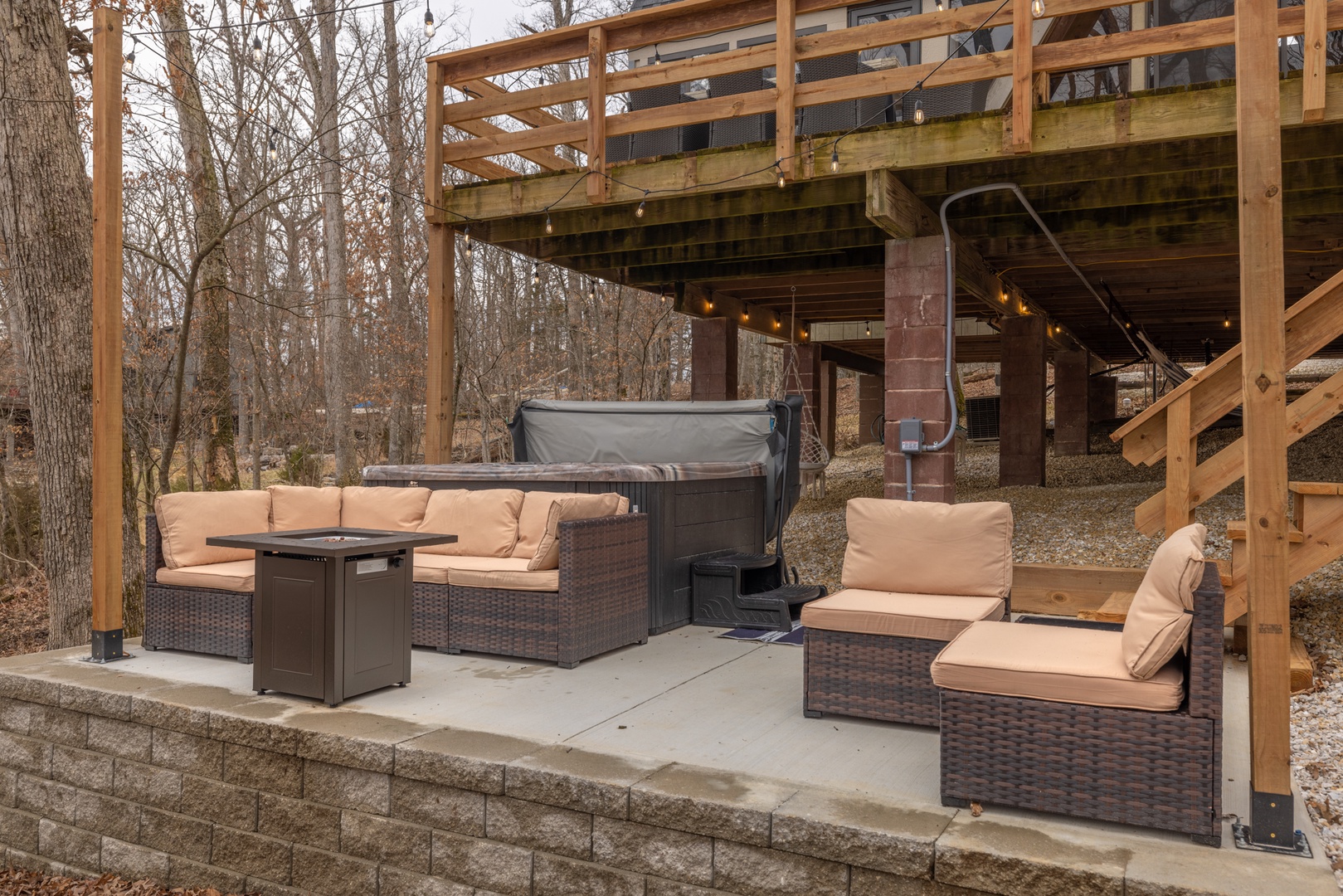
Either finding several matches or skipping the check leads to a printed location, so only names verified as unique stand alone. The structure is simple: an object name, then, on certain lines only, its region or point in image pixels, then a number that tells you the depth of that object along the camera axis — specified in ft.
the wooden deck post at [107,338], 14.53
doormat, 16.47
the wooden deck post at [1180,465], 15.64
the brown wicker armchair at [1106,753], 7.91
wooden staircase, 14.61
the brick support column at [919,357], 20.59
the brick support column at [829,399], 50.62
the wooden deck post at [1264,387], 8.07
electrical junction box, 20.44
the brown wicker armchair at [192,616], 14.73
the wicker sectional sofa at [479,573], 14.43
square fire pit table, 12.11
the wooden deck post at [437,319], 22.35
